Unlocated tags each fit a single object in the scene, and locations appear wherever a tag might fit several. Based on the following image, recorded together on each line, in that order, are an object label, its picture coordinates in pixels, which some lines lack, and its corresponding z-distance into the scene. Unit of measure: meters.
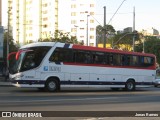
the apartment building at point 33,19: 139.75
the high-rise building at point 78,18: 130.12
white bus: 24.17
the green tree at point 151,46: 101.79
